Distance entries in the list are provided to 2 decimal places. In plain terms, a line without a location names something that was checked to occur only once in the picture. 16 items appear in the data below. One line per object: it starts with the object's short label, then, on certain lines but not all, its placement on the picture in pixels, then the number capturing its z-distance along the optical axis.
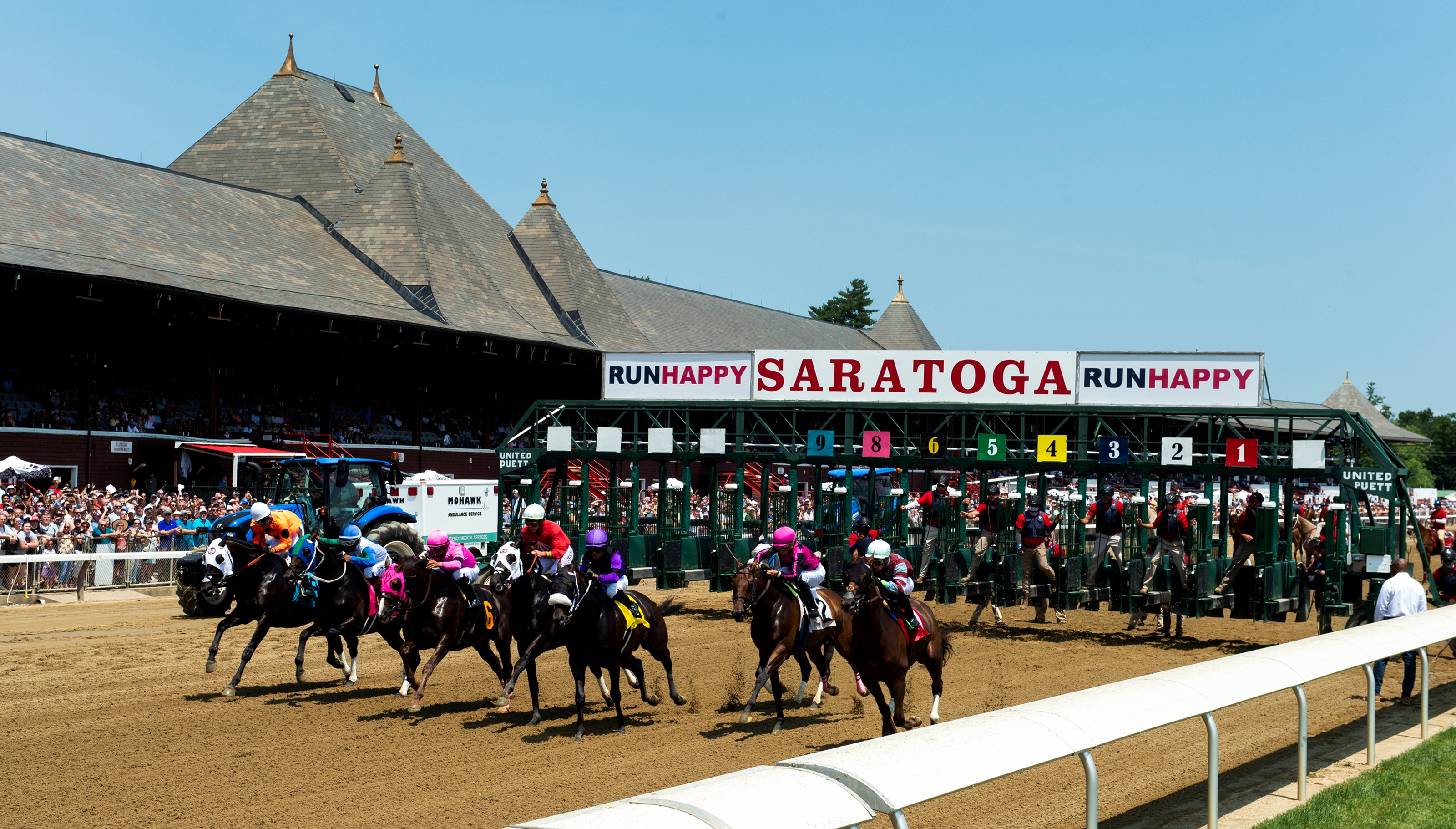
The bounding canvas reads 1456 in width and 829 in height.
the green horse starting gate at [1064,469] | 17.00
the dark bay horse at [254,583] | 13.34
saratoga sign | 18.23
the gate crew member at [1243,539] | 17.88
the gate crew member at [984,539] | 19.61
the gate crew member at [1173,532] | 18.06
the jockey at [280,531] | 13.52
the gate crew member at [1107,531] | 18.89
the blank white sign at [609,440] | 22.11
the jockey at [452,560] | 12.58
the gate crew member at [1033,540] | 19.23
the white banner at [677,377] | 22.09
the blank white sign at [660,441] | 21.55
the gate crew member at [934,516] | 20.27
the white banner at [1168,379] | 18.00
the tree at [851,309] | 115.81
